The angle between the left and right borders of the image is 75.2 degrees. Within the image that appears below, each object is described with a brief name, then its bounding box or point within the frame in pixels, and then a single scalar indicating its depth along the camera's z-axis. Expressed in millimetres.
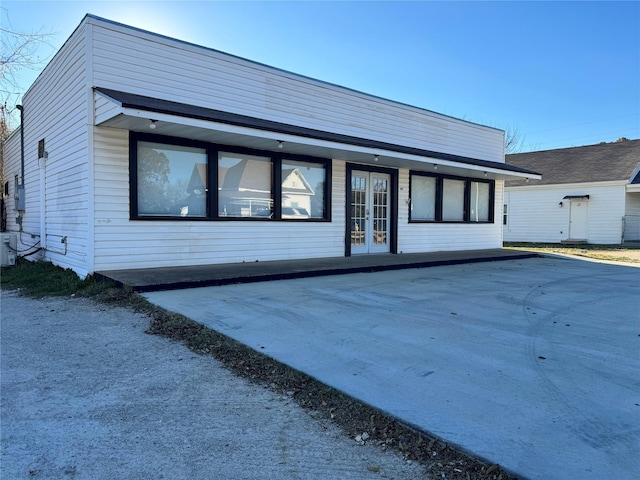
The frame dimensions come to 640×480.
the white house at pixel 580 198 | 20203
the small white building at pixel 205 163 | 7199
